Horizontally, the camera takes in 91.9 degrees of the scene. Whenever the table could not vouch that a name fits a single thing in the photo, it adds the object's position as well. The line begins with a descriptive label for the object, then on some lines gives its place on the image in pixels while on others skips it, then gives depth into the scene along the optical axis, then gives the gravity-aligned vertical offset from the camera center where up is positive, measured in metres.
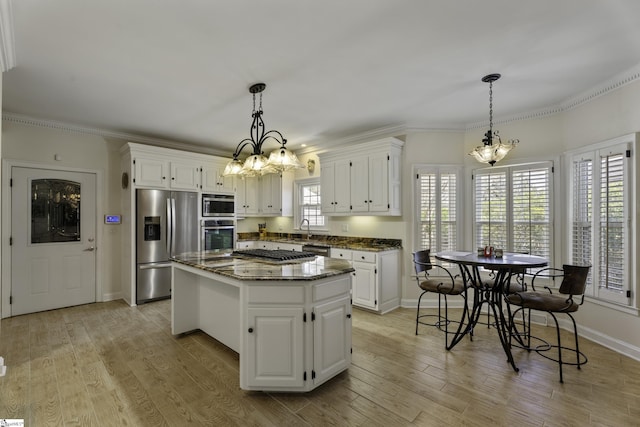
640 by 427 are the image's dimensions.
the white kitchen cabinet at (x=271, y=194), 5.96 +0.39
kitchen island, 2.23 -0.80
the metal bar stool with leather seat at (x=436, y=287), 3.20 -0.77
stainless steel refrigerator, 4.54 -0.32
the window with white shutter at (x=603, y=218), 2.99 -0.04
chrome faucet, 5.60 -0.26
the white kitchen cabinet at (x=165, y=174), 4.54 +0.63
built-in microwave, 5.25 +0.17
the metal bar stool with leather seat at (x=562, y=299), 2.51 -0.74
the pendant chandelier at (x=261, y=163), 2.86 +0.50
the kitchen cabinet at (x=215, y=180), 5.29 +0.62
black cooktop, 2.93 -0.40
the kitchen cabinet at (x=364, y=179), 4.31 +0.52
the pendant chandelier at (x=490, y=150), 2.99 +0.64
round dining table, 2.65 -0.49
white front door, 4.04 -0.34
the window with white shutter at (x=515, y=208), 3.77 +0.08
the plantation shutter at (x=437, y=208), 4.35 +0.09
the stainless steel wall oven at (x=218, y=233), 5.20 -0.33
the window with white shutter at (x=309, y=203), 5.62 +0.22
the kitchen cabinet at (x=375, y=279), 4.10 -0.88
